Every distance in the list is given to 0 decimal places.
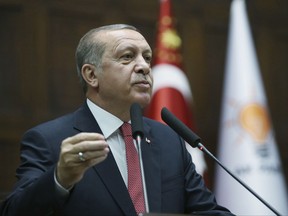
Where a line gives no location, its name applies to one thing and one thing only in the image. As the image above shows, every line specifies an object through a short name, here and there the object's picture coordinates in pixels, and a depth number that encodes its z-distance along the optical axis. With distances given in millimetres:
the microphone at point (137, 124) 4455
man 4719
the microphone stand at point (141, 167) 4367
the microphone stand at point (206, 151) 4700
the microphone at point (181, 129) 4918
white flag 9867
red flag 9750
